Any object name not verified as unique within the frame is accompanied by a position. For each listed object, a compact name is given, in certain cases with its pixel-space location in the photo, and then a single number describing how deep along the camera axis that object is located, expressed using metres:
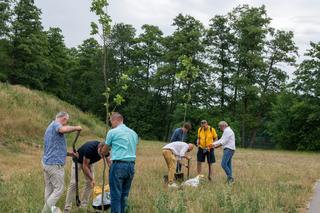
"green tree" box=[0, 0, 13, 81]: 51.47
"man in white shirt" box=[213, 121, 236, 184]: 13.35
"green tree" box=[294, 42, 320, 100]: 47.59
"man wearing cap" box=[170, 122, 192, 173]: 15.34
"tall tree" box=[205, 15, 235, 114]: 54.72
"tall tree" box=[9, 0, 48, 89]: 52.56
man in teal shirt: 7.98
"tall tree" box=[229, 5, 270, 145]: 50.91
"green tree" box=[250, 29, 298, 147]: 52.25
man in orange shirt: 14.90
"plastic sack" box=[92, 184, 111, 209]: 8.91
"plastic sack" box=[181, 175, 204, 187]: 12.48
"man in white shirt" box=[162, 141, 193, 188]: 12.72
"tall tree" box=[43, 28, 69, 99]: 58.66
